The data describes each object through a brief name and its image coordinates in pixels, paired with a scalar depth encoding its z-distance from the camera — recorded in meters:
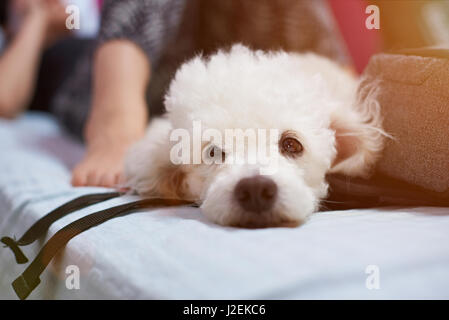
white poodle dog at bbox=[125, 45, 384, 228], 0.73
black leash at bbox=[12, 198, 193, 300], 0.71
